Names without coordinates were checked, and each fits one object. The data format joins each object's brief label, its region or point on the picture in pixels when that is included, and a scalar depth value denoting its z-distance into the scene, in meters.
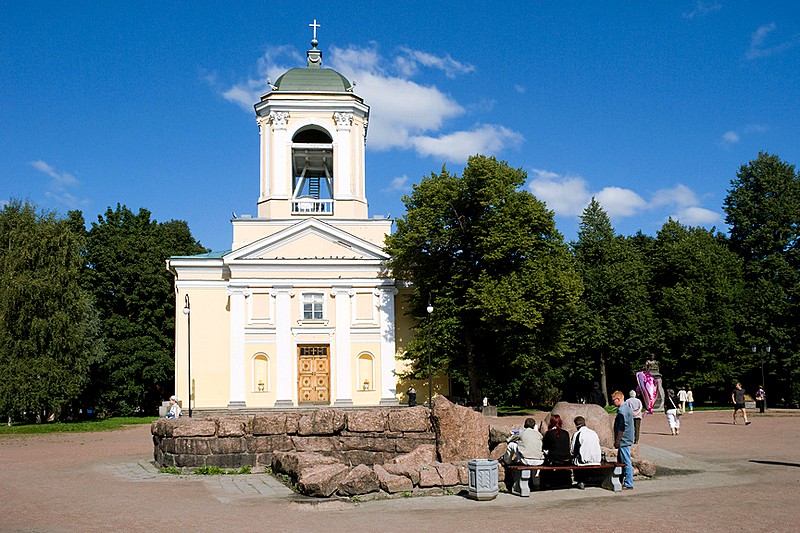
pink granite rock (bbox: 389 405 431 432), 19.05
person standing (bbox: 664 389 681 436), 25.84
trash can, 14.23
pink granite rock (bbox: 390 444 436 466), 17.03
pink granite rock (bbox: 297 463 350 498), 14.88
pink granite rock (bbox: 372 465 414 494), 15.12
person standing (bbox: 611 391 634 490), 15.46
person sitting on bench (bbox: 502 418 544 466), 15.08
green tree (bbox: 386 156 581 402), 39.44
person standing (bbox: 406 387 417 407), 41.80
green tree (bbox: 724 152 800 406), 49.34
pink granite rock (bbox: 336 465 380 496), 14.89
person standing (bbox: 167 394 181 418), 35.69
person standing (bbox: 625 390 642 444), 19.59
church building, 44.56
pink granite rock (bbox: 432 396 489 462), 17.34
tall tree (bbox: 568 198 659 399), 52.22
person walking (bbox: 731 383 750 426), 30.99
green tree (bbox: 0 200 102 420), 43.16
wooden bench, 14.80
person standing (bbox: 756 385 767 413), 39.91
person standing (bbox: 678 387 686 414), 41.81
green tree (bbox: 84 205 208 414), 54.53
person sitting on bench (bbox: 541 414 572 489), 15.38
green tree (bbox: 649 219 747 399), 51.50
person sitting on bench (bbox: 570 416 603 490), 15.30
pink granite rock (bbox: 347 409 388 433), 19.19
